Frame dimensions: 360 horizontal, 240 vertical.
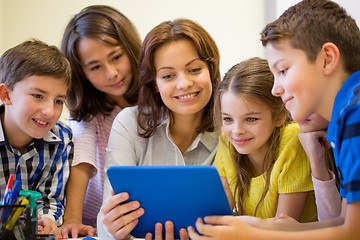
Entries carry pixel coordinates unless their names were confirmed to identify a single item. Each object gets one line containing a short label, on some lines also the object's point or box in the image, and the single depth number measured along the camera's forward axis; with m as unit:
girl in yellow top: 1.25
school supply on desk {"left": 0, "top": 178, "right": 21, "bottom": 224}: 0.96
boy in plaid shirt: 1.46
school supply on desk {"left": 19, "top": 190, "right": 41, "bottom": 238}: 0.96
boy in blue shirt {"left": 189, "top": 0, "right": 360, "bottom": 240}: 0.86
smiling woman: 1.44
